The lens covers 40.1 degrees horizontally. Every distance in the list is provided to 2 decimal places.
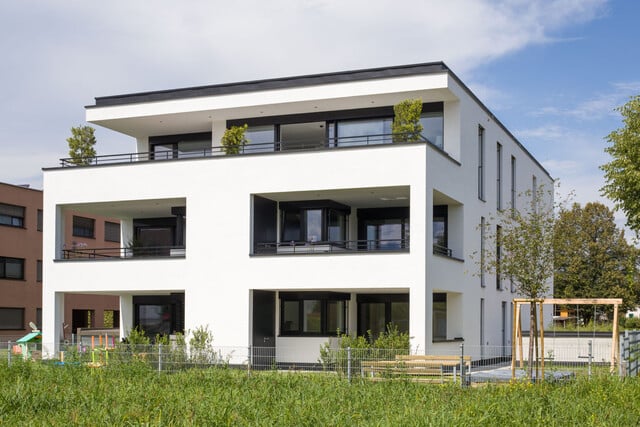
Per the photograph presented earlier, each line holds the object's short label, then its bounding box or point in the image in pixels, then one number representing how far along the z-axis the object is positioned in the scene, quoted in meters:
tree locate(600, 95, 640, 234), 30.95
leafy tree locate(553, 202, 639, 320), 56.72
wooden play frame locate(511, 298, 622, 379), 20.97
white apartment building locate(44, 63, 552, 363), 26.14
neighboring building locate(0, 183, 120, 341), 45.88
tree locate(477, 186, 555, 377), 24.03
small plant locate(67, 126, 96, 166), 30.86
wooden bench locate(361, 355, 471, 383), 19.17
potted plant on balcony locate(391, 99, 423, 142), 26.39
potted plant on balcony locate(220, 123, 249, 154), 28.98
